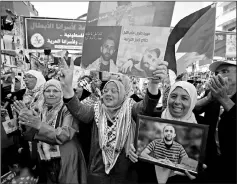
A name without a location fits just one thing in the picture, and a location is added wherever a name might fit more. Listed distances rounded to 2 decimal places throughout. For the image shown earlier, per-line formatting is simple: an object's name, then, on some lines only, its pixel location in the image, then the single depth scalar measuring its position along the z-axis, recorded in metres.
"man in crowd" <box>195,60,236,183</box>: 1.62
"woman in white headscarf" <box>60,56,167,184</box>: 1.80
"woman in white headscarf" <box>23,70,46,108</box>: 2.69
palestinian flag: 1.73
